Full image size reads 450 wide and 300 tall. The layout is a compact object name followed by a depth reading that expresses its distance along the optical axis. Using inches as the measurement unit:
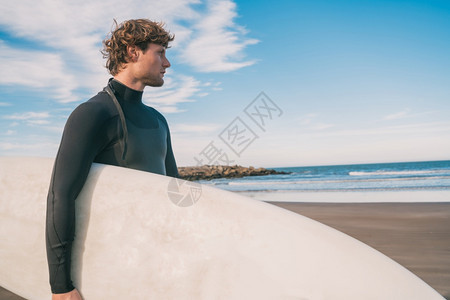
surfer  43.0
